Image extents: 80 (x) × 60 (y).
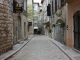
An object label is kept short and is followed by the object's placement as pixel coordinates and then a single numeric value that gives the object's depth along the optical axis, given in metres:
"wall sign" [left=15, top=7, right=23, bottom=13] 14.65
